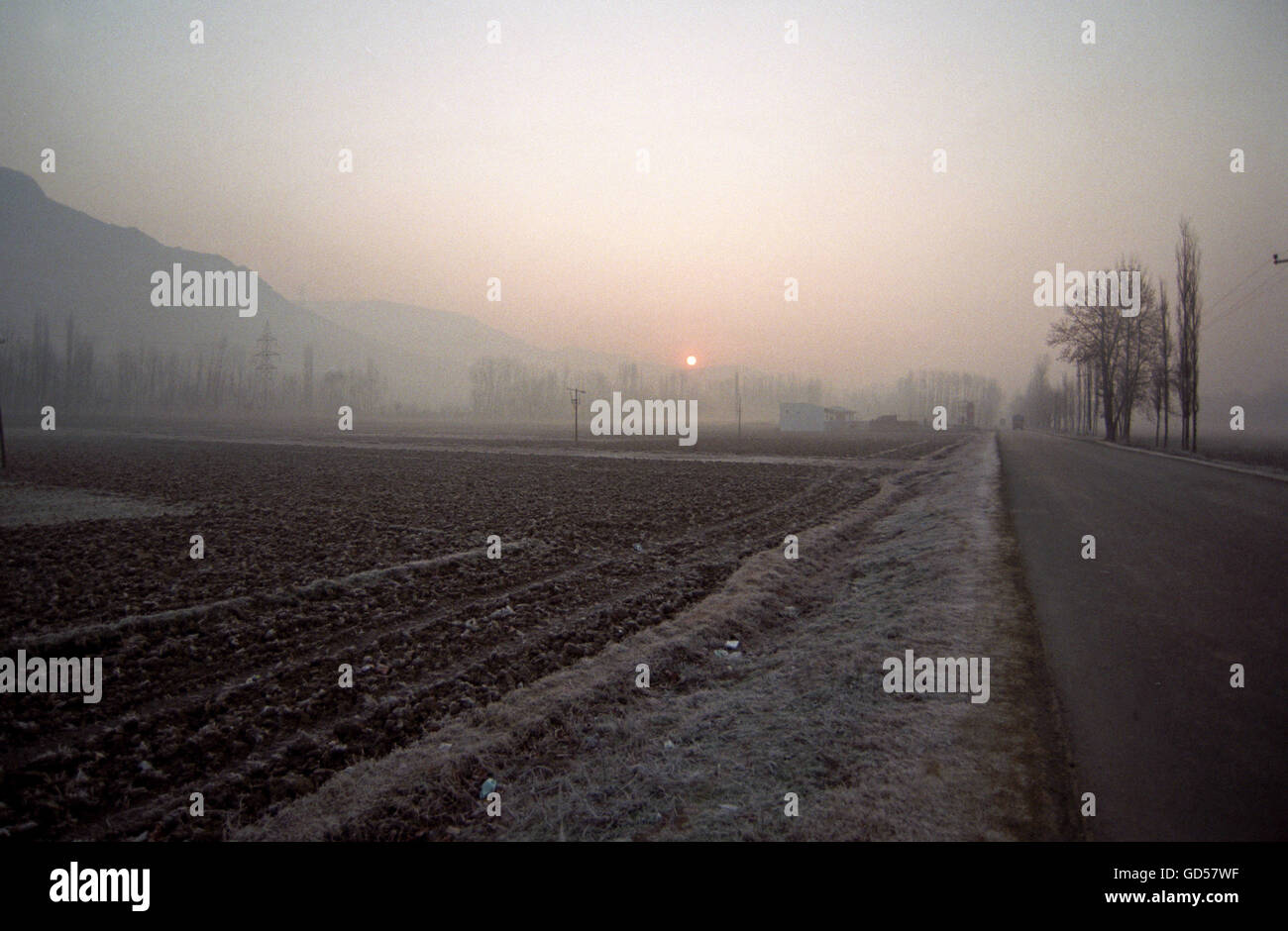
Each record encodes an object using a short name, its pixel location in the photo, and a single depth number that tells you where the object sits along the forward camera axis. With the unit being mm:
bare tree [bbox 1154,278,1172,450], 50531
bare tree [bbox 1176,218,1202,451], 46000
